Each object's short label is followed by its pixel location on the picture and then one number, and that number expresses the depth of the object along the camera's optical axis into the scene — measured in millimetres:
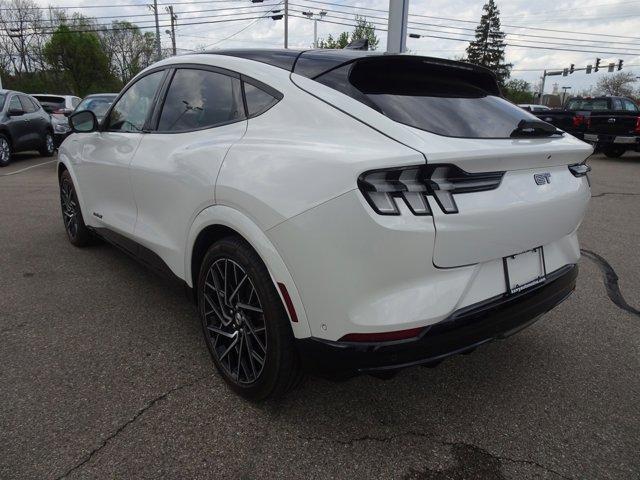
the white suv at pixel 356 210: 1784
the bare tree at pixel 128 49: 58719
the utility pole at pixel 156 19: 34969
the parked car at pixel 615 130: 13547
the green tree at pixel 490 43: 61938
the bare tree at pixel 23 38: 50469
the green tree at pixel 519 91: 72500
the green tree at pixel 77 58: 44719
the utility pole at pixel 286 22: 38275
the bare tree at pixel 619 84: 70875
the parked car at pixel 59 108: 13680
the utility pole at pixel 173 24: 46094
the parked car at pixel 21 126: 11297
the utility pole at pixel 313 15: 41081
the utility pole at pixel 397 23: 8141
